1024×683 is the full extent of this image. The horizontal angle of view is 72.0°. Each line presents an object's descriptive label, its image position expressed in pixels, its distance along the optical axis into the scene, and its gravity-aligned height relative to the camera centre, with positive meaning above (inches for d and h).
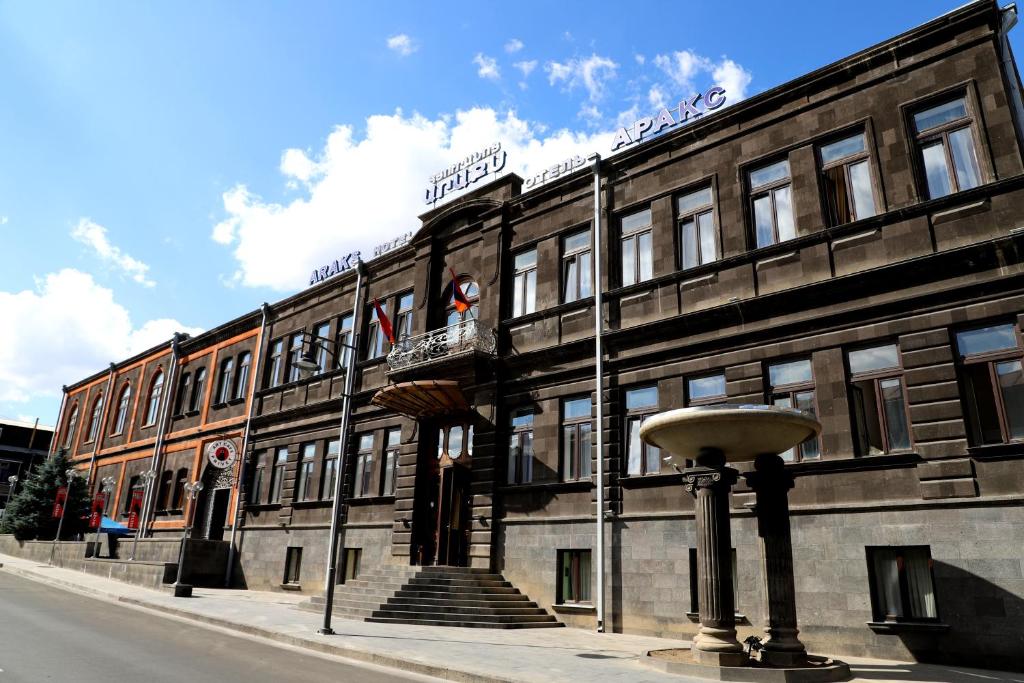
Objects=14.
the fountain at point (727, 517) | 423.5 +30.2
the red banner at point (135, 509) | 1309.7 +74.6
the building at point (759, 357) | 507.2 +184.6
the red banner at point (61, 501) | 1444.4 +88.0
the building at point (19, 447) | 3041.3 +407.2
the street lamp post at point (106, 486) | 1558.8 +131.9
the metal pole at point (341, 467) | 613.9 +77.2
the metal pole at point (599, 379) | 660.1 +178.0
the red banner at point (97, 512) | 1291.8 +62.4
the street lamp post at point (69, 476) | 1415.4 +142.2
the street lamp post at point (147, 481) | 1384.1 +128.5
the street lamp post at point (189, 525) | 853.2 +41.5
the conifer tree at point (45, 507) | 1485.0 +78.9
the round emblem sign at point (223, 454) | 1109.1 +146.9
